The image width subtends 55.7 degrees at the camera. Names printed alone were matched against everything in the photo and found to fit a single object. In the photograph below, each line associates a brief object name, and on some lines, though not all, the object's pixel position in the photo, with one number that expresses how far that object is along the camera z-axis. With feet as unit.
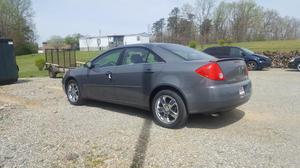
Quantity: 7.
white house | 264.93
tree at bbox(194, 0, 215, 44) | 174.34
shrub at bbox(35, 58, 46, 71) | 67.10
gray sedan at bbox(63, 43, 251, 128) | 15.19
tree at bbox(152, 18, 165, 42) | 225.33
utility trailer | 52.40
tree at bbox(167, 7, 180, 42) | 186.72
